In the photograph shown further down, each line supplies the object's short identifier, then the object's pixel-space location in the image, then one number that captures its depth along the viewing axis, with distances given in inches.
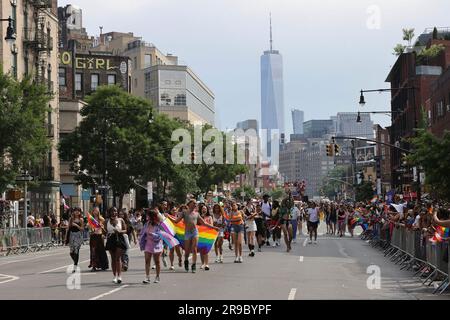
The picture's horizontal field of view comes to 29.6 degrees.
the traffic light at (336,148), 2090.4
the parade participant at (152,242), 724.0
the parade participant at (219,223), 971.9
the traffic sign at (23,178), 1690.5
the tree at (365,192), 4142.2
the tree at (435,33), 3245.1
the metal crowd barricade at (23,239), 1454.2
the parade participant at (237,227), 966.4
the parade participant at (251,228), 1066.7
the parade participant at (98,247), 892.0
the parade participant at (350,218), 1836.4
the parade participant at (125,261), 860.0
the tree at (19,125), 1533.0
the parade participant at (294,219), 1419.0
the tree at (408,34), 3026.6
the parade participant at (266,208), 1264.8
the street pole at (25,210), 1779.0
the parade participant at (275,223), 1262.3
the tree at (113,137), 2498.8
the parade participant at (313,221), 1464.1
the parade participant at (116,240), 736.3
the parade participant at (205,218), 876.6
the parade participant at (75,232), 878.4
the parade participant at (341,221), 1871.3
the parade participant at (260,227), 1211.2
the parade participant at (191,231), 832.3
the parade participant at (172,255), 868.9
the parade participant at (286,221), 1186.6
